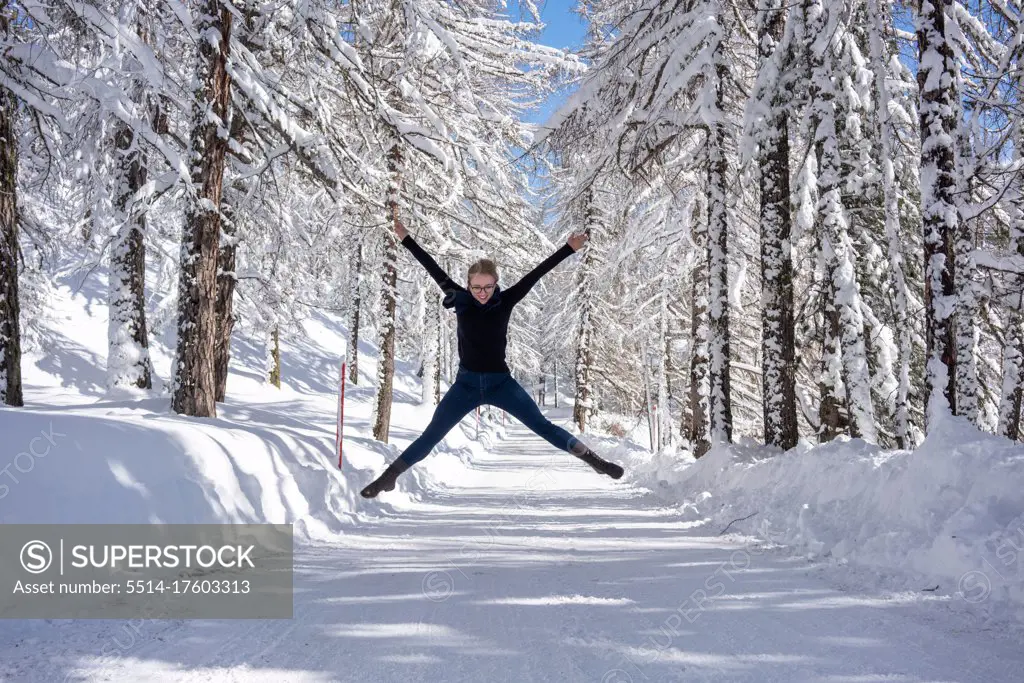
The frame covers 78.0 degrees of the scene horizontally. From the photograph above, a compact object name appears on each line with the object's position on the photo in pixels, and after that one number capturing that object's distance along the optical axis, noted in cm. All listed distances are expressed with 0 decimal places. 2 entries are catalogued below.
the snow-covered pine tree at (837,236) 908
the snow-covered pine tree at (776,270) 934
